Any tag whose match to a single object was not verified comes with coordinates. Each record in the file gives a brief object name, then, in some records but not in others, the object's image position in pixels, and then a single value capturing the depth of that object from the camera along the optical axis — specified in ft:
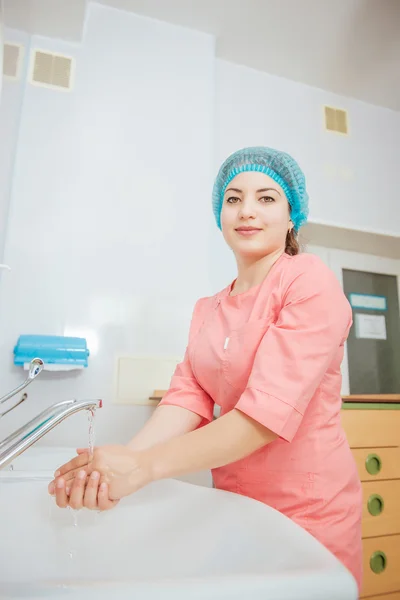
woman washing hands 2.08
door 8.75
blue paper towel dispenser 5.66
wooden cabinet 5.18
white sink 1.51
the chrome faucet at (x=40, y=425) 1.85
